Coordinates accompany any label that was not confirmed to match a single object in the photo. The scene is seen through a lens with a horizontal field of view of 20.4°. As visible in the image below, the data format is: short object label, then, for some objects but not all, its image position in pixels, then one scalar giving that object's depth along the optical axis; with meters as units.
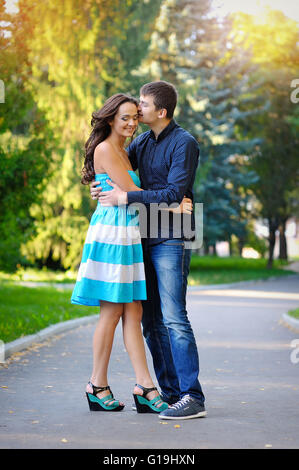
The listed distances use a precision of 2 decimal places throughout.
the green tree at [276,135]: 37.34
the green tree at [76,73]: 24.75
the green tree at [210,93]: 31.98
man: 5.74
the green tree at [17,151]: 11.76
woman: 5.81
